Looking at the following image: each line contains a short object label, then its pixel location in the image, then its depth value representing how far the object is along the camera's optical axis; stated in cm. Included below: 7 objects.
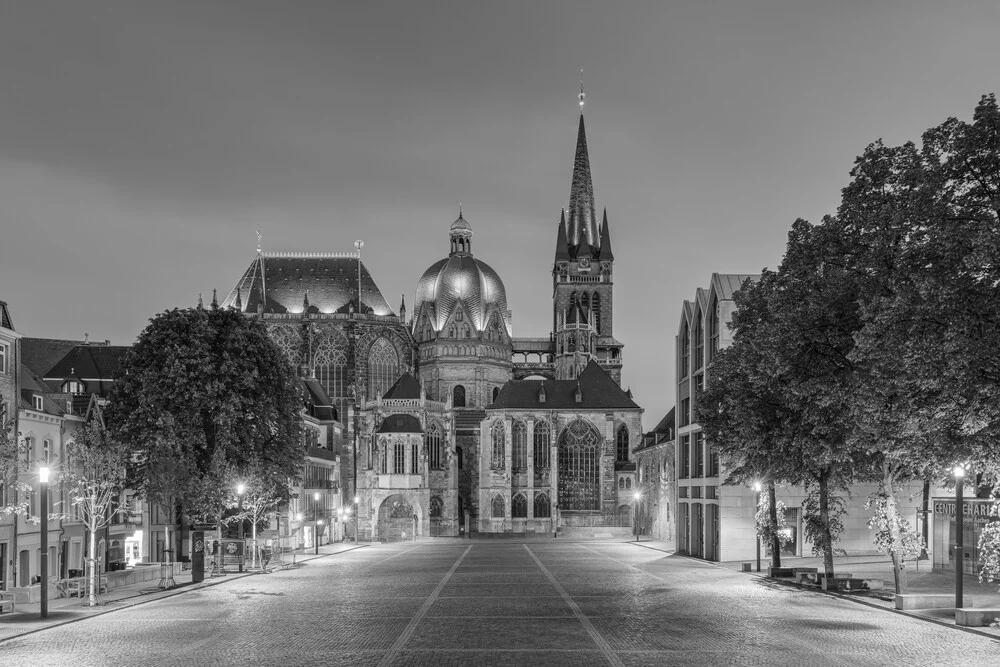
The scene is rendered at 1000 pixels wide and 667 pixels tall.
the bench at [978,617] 2883
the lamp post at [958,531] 2995
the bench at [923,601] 3309
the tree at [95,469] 3975
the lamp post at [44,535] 3219
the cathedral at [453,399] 10775
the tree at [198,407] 5084
